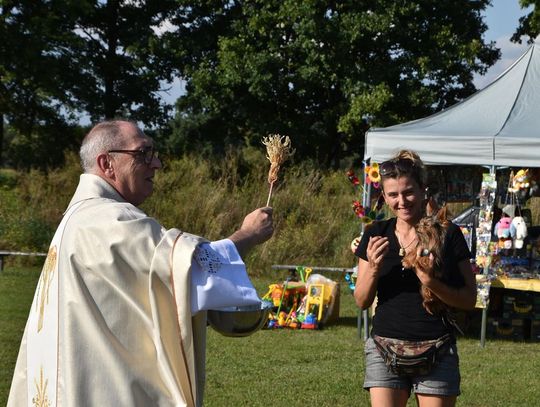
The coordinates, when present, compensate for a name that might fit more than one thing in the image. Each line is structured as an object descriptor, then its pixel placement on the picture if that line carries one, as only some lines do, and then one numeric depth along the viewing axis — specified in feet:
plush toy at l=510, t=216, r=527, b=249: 34.50
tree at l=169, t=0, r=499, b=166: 90.07
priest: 9.55
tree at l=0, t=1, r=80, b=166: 83.51
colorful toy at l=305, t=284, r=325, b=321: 37.65
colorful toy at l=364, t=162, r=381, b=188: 32.58
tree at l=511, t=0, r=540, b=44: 89.61
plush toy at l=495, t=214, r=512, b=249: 34.68
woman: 13.03
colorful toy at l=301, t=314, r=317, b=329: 37.24
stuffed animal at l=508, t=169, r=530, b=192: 34.40
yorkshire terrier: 12.78
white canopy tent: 31.99
